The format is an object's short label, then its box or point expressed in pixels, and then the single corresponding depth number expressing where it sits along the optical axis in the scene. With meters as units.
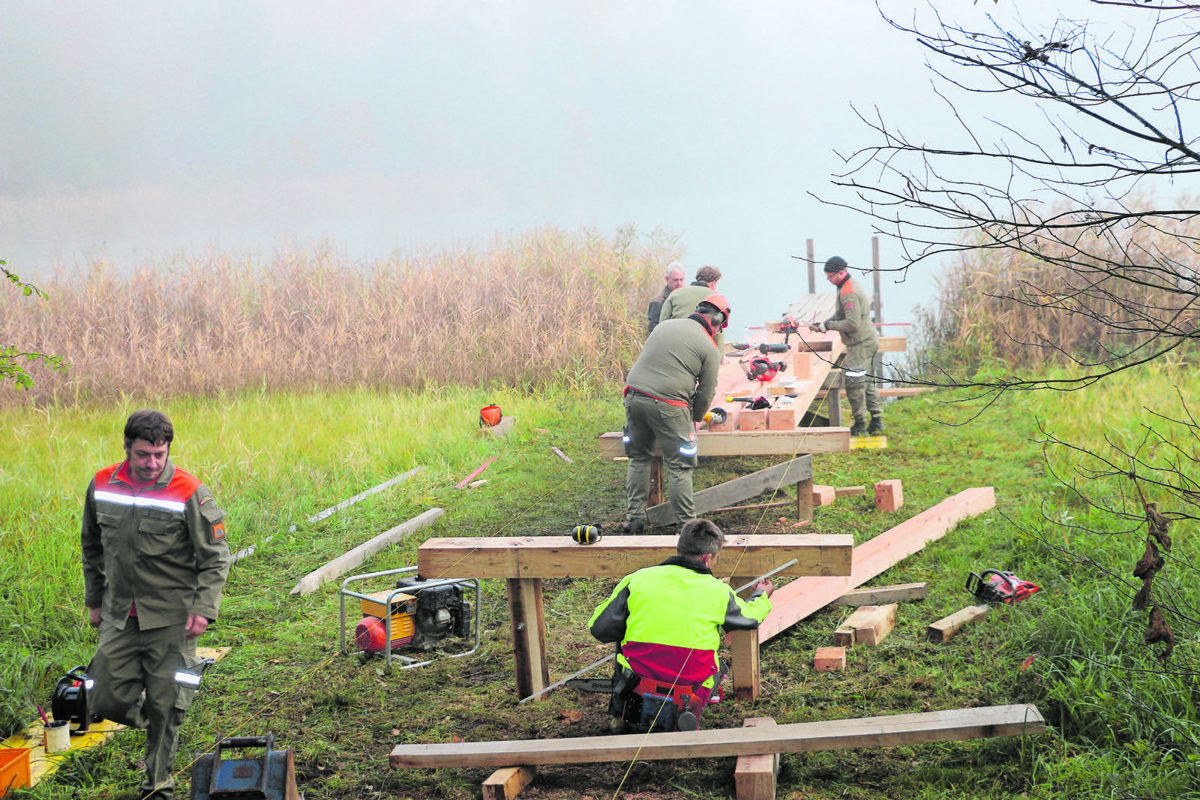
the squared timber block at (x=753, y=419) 8.27
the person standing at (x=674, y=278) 10.37
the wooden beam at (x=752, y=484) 7.87
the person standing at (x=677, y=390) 7.29
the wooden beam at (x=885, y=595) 6.06
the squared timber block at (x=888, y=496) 8.18
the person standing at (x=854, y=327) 10.68
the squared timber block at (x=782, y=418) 8.23
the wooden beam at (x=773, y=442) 7.91
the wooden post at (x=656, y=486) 8.42
